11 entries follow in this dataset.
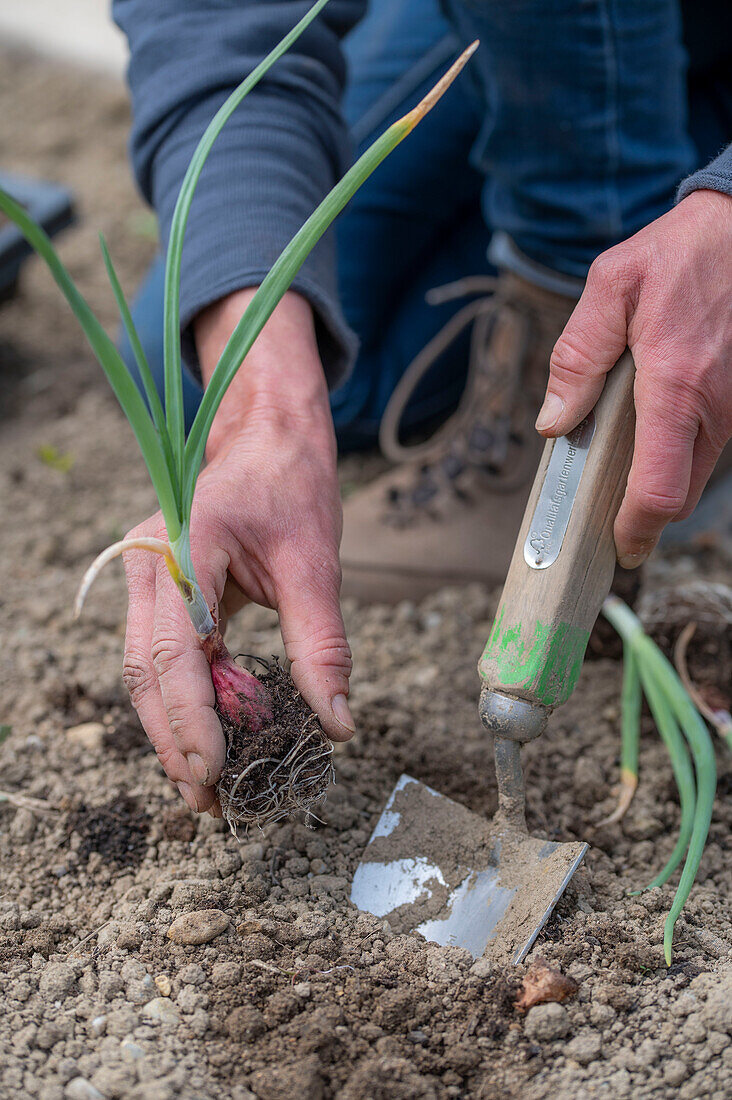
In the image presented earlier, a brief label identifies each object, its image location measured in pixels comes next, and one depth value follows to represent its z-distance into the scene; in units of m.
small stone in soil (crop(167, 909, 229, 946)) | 0.90
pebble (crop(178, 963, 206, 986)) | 0.89
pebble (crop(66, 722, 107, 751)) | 1.02
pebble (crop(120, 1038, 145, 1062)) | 0.86
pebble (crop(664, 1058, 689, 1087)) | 0.86
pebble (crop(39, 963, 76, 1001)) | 0.89
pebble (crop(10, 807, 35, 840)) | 0.97
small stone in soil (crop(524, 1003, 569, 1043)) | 0.87
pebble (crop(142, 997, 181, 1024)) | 0.87
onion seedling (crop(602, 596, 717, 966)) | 0.93
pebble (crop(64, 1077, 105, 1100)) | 0.84
